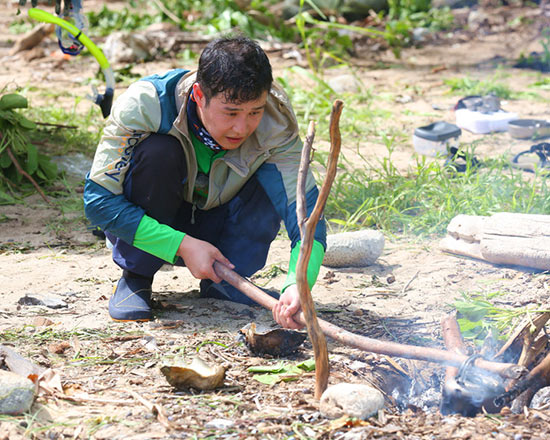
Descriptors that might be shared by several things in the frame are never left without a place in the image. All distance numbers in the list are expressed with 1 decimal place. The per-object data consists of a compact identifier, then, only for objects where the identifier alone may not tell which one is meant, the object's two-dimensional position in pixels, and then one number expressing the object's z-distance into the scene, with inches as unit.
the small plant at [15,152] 329.1
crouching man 184.2
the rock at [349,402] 149.2
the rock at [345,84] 478.9
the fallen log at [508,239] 235.0
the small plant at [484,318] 196.2
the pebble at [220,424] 147.2
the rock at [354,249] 257.6
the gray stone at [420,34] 642.2
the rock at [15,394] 148.3
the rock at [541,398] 164.4
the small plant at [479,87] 466.6
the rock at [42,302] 221.0
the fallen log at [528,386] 155.6
